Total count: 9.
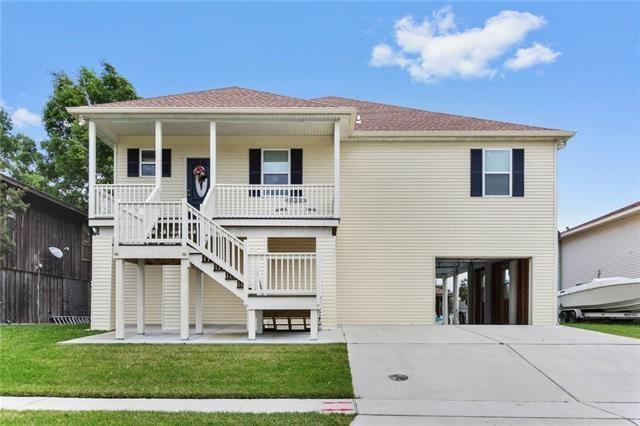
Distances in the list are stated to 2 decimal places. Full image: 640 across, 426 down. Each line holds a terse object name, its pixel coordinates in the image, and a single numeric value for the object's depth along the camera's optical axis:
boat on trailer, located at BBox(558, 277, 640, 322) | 16.72
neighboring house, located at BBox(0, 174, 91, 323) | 17.55
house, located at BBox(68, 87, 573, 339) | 14.39
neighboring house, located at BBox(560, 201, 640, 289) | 18.36
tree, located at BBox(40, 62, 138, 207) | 25.47
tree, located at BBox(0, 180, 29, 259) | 15.42
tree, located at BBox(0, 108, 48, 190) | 29.00
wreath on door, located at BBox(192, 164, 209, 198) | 14.58
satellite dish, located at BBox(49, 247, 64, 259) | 19.48
